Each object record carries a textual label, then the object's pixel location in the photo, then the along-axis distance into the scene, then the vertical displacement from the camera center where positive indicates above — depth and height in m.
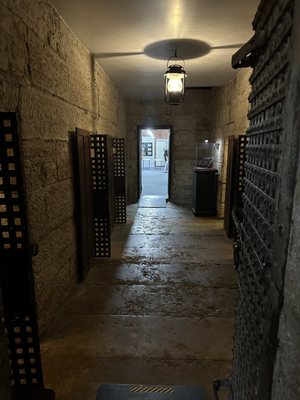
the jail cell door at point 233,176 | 3.44 -0.30
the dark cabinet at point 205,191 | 5.34 -0.77
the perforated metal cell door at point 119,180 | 4.64 -0.48
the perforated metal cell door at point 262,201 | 0.60 -0.14
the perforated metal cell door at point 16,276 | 1.17 -0.59
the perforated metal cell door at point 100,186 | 3.11 -0.39
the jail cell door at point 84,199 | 2.60 -0.49
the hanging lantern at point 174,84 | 2.82 +0.75
